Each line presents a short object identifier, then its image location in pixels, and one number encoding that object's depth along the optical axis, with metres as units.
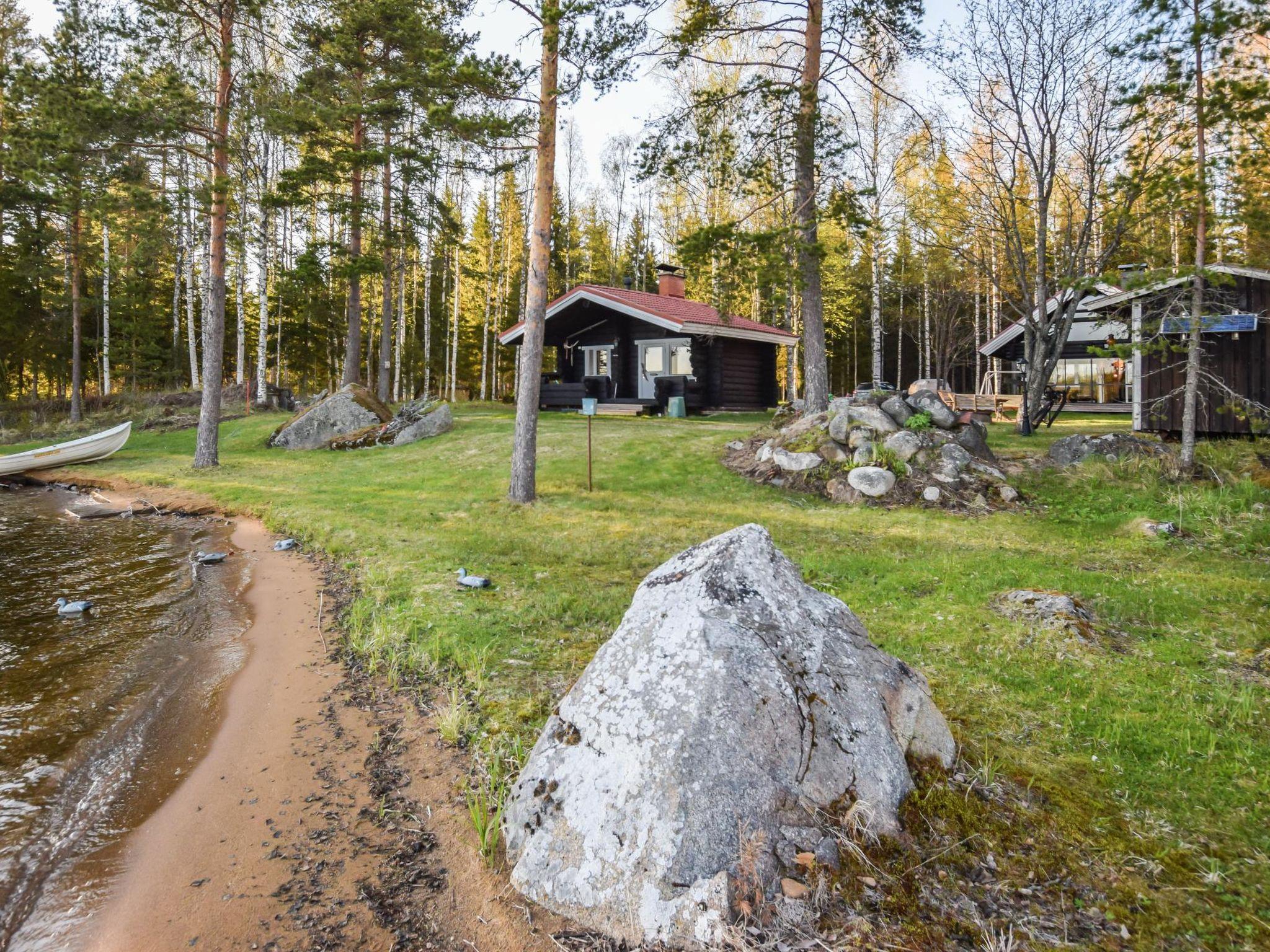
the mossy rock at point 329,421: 18.25
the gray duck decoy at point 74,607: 6.53
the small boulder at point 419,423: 17.81
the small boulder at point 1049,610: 5.10
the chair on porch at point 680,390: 23.20
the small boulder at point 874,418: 11.63
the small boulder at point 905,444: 11.00
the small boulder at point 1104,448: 11.19
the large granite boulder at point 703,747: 2.34
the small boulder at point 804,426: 12.27
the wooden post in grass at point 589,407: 11.41
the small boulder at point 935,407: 11.74
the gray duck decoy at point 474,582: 6.41
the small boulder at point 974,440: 11.50
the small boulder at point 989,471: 10.48
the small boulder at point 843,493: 10.55
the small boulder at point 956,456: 10.64
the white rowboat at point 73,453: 15.59
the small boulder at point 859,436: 11.41
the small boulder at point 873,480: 10.50
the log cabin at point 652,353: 23.27
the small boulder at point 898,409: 11.87
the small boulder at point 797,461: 11.48
